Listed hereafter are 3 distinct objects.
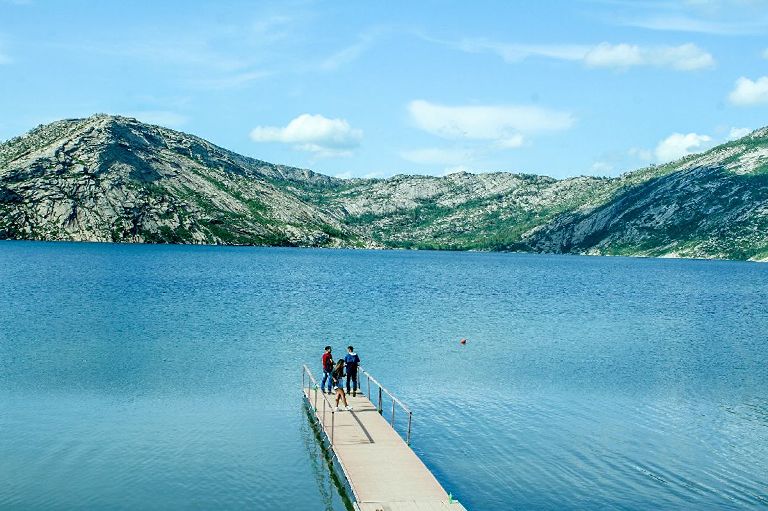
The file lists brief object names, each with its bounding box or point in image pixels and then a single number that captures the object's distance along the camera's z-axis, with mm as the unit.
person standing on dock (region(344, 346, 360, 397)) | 44594
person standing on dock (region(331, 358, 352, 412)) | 40969
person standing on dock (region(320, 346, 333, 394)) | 44688
